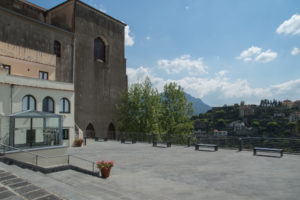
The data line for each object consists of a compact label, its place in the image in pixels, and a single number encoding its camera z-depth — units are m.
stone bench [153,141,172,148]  25.43
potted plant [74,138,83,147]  26.22
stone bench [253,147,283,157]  18.11
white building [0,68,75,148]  15.92
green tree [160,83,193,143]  49.38
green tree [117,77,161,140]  42.34
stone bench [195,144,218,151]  22.17
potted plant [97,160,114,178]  12.10
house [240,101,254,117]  181.62
